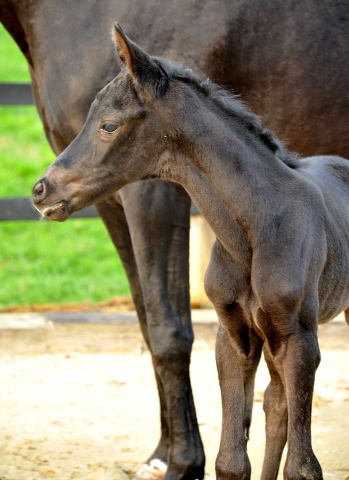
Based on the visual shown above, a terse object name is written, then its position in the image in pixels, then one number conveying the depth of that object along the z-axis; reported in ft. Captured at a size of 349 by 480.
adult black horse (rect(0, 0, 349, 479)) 21.27
